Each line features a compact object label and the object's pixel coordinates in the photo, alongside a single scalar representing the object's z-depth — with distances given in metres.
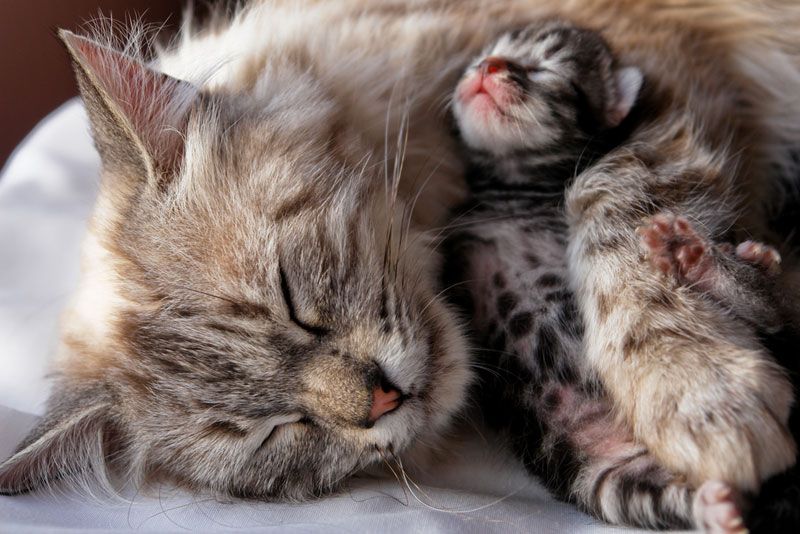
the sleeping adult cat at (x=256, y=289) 0.58
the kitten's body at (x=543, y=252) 0.58
